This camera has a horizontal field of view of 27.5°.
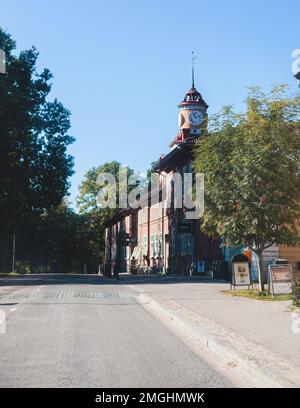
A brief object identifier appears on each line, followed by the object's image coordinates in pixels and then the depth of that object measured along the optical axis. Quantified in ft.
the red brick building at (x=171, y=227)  138.17
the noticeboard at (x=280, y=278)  63.72
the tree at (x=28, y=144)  137.90
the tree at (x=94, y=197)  309.42
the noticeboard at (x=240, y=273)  75.05
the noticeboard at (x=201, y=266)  135.44
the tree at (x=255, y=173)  66.18
